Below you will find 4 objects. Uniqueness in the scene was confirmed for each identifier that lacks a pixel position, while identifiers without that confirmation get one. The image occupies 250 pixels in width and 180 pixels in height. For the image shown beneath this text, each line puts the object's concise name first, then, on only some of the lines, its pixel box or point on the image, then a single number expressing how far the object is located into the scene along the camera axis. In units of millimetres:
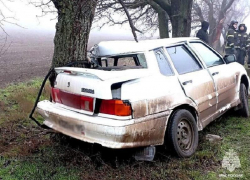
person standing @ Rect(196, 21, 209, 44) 10445
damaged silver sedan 3234
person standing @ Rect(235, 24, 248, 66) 11430
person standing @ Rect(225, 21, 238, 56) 11219
